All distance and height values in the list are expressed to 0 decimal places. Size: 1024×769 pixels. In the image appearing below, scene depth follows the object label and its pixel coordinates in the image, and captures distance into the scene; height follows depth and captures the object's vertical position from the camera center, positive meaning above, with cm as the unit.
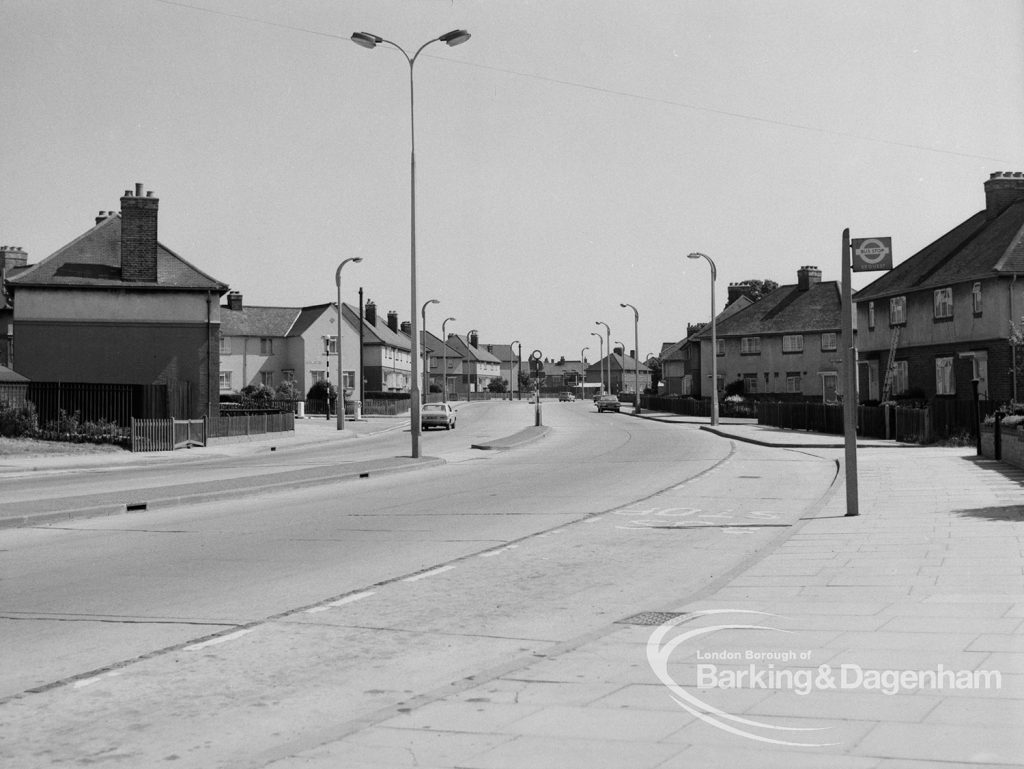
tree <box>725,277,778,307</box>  10780 +1139
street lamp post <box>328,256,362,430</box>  4928 -40
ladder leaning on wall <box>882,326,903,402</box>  4609 +107
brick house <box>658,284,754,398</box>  8725 +309
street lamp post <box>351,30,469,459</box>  2522 +623
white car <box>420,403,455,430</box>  5297 -111
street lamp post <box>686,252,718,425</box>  4850 +134
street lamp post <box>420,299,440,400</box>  7829 +245
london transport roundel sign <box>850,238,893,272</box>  1295 +174
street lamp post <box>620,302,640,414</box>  7844 +458
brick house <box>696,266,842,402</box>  7038 +353
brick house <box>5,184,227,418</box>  4188 +351
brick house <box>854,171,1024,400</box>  3872 +331
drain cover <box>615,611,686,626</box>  749 -168
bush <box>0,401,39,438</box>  3231 -67
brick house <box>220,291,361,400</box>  8631 +427
